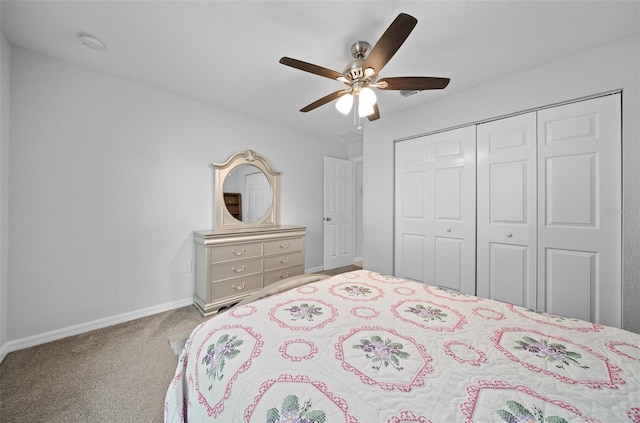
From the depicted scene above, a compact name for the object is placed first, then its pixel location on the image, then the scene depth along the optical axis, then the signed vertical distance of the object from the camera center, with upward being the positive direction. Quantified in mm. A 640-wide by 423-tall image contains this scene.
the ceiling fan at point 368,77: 1376 +902
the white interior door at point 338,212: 4273 -17
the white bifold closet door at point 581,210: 1873 +26
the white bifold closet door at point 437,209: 2598 +34
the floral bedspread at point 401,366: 640 -502
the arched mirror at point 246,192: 3016 +238
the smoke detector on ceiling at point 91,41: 1772 +1253
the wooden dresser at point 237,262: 2582 -603
